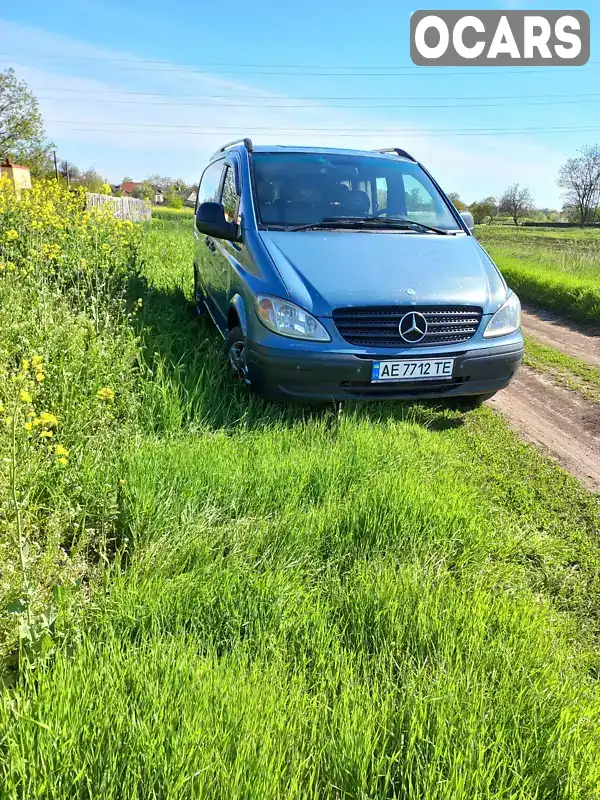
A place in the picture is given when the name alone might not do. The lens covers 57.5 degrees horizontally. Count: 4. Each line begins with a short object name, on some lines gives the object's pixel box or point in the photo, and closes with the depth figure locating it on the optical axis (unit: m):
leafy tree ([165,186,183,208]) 68.56
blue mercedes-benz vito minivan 3.60
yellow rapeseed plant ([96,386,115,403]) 3.00
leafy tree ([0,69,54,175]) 45.25
